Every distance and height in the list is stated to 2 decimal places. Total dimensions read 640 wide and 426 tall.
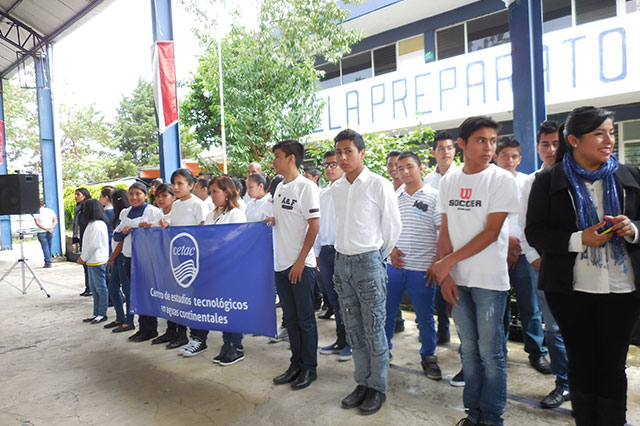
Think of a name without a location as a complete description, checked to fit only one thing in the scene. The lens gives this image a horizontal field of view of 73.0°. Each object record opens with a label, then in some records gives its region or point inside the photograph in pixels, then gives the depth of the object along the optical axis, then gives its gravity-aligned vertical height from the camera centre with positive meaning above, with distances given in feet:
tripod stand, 25.32 -2.52
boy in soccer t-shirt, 7.51 -1.16
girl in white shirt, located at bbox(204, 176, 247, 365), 12.55 -0.08
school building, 26.58 +9.73
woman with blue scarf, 6.25 -0.93
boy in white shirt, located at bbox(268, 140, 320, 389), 10.43 -1.23
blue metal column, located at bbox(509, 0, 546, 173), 13.26 +4.02
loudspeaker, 29.27 +1.84
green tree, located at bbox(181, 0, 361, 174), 27.63 +9.54
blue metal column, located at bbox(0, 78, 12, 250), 51.16 -0.92
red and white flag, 20.52 +6.30
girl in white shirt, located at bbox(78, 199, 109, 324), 17.54 -1.43
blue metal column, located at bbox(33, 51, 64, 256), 42.14 +7.80
